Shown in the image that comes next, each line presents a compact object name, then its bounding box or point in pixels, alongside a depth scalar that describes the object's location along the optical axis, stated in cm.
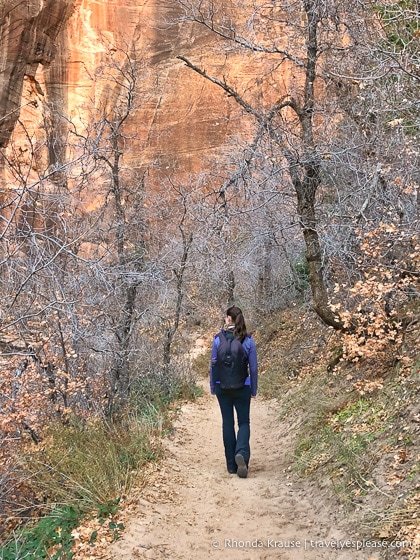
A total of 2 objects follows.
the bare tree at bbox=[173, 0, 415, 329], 631
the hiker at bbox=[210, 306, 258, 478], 512
